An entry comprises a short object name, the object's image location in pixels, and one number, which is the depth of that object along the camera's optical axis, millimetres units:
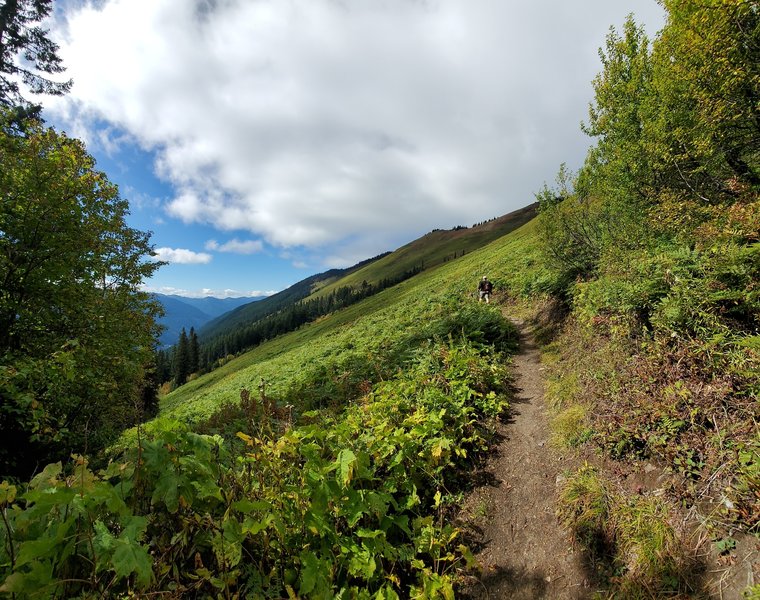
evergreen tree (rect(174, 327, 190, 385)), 104875
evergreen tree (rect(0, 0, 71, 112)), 14286
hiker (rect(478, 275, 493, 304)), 19797
